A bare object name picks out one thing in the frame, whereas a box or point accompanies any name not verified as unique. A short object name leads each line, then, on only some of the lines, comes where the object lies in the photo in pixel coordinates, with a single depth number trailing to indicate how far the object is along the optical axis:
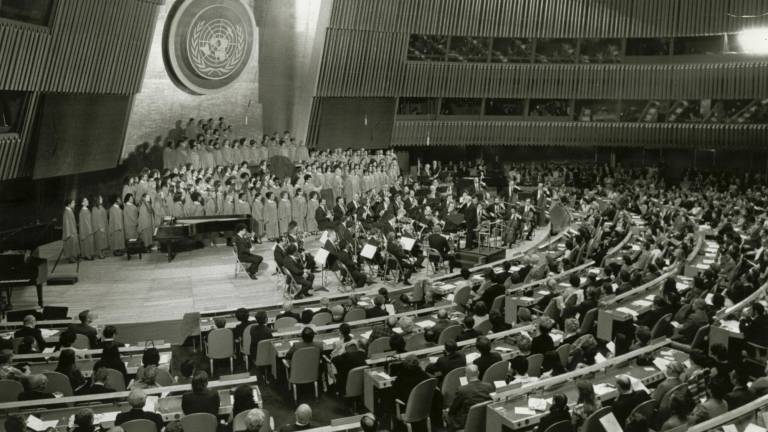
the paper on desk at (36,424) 6.40
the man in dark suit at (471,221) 16.00
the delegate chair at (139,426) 6.18
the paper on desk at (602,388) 7.27
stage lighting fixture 23.31
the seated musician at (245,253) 13.61
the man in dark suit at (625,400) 6.66
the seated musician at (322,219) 15.78
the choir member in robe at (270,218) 16.97
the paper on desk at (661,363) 7.91
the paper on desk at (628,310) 9.91
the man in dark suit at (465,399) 6.93
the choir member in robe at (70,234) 14.49
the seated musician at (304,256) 13.42
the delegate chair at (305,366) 8.38
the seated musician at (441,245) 14.71
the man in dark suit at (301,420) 6.05
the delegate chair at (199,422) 6.35
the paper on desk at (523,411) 6.71
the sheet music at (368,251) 11.95
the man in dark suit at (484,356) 7.75
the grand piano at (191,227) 14.72
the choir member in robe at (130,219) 15.54
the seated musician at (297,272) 12.49
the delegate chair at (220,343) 9.17
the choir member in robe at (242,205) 16.80
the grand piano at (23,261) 10.95
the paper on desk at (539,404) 6.81
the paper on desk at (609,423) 5.51
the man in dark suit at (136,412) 6.32
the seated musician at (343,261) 13.18
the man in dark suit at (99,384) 7.18
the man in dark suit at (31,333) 8.83
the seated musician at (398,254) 13.83
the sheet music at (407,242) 12.44
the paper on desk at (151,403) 6.89
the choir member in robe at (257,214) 16.80
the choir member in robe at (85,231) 14.81
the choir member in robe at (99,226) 15.04
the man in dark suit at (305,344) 8.39
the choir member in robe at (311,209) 17.63
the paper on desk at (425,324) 9.80
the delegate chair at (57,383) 7.39
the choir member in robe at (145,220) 15.66
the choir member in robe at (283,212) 17.07
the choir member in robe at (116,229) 15.35
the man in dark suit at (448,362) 7.77
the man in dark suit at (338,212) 15.76
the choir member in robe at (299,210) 17.45
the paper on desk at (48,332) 9.23
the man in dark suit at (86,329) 8.95
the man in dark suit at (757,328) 8.92
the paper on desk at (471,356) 8.23
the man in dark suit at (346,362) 8.22
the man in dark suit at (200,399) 6.66
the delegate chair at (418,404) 7.27
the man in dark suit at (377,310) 9.97
